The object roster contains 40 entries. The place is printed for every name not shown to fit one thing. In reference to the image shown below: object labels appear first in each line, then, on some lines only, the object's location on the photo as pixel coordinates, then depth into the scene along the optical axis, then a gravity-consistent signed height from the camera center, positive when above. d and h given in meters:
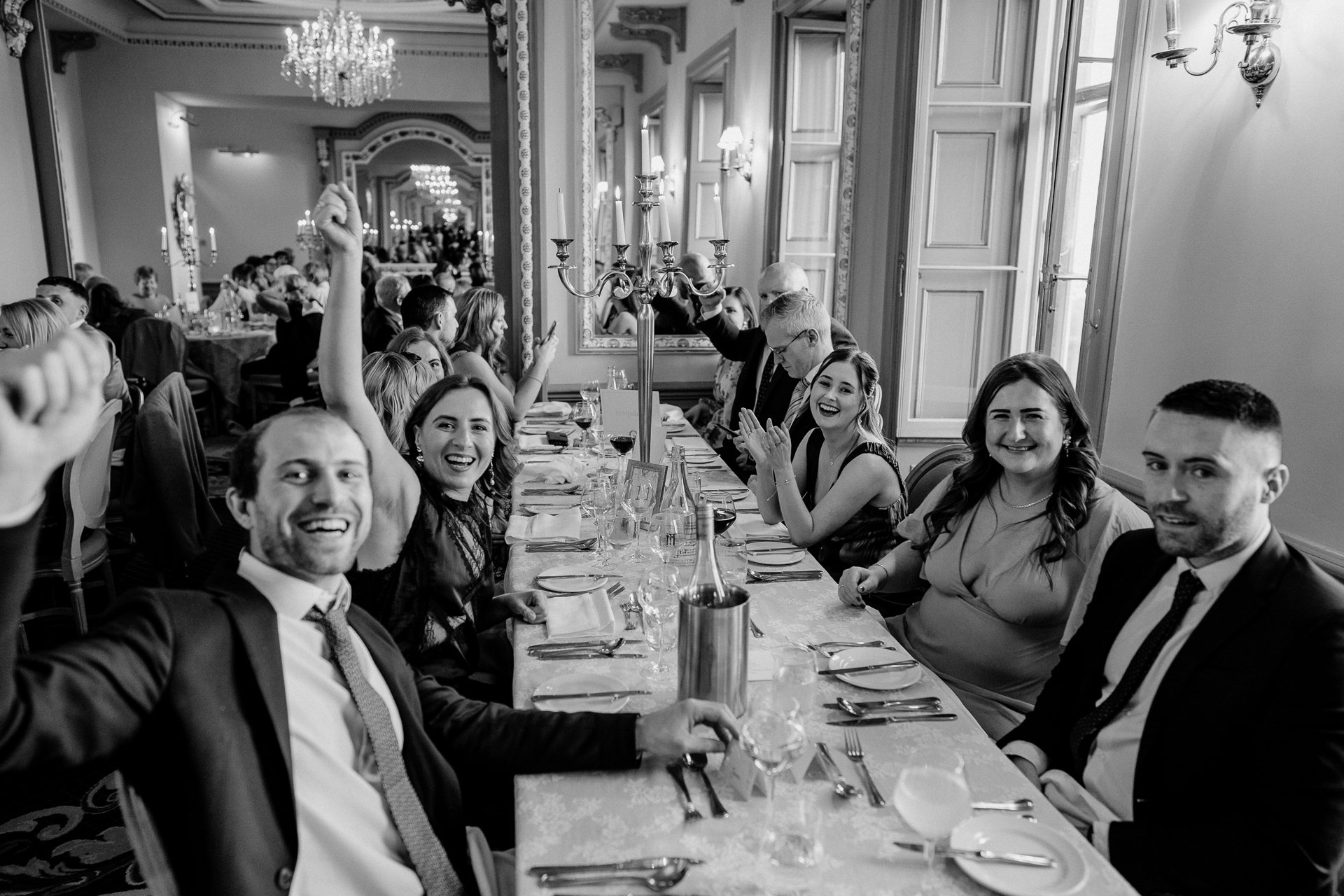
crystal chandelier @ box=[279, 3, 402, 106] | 7.79 +1.67
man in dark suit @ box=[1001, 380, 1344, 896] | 1.24 -0.63
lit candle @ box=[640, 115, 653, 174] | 2.68 +0.29
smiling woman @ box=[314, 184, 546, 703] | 1.72 -0.57
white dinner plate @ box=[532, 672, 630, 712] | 1.48 -0.71
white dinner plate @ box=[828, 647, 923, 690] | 1.58 -0.72
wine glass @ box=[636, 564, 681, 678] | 1.64 -0.65
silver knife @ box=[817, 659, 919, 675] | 1.62 -0.72
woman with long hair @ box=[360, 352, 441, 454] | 2.82 -0.41
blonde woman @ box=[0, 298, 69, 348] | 3.40 -0.28
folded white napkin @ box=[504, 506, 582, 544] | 2.44 -0.74
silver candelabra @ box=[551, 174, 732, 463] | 2.68 -0.09
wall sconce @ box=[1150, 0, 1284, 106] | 2.42 +0.60
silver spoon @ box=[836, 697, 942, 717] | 1.49 -0.72
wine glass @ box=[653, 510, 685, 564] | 1.91 -0.57
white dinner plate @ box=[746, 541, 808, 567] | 2.28 -0.74
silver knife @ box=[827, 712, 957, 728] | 1.45 -0.72
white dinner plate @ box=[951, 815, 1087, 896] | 1.06 -0.71
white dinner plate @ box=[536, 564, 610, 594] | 2.03 -0.72
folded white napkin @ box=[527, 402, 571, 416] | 4.51 -0.76
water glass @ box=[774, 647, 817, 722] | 1.33 -0.61
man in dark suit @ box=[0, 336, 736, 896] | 0.95 -0.56
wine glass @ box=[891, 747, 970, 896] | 1.07 -0.63
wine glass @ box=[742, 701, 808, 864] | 1.21 -0.63
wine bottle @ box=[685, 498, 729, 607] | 1.44 -0.50
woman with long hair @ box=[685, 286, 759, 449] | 4.65 -0.63
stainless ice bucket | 1.37 -0.59
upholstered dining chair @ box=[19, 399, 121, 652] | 2.92 -0.86
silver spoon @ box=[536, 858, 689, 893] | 1.05 -0.71
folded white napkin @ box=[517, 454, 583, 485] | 3.09 -0.74
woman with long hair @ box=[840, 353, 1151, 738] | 1.94 -0.61
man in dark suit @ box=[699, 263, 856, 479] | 3.76 -0.46
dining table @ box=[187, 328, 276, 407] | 6.91 -0.80
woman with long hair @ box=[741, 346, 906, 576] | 2.53 -0.61
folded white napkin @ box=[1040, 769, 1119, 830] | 1.43 -0.85
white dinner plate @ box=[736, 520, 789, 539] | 2.55 -0.76
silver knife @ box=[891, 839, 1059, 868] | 1.09 -0.70
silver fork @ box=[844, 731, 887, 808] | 1.24 -0.71
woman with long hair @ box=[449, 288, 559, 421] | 4.16 -0.40
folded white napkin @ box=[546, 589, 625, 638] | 1.80 -0.72
